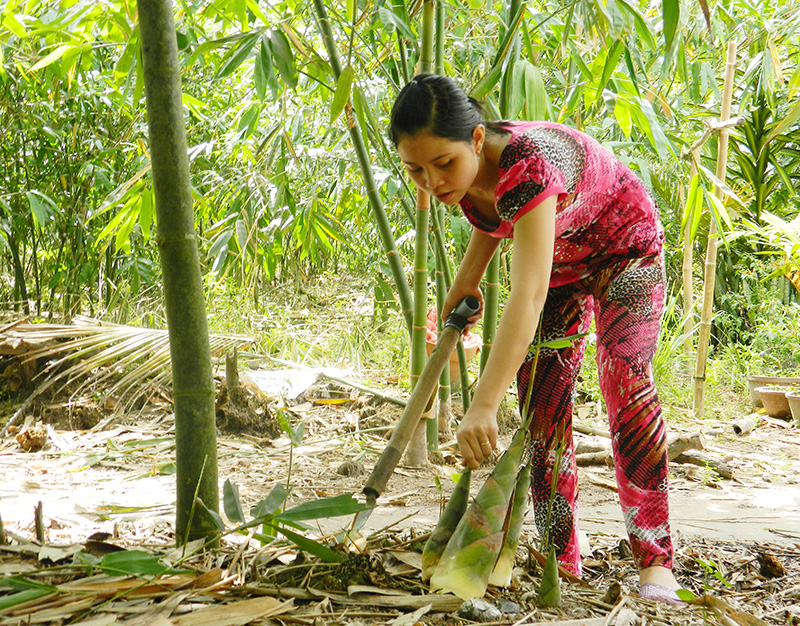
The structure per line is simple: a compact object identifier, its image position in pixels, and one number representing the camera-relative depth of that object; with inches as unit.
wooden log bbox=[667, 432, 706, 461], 113.8
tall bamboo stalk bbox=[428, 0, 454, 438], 87.0
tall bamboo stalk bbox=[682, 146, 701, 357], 168.7
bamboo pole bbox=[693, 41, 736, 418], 144.8
